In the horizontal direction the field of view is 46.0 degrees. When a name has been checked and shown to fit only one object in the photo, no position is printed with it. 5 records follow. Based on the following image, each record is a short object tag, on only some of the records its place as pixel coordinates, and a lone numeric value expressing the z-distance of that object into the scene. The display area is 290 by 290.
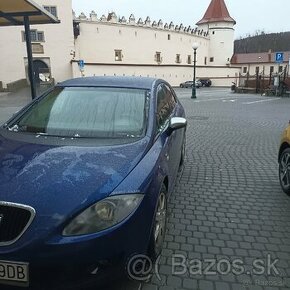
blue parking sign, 22.09
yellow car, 4.82
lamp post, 26.12
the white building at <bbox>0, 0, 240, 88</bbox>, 42.31
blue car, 2.22
